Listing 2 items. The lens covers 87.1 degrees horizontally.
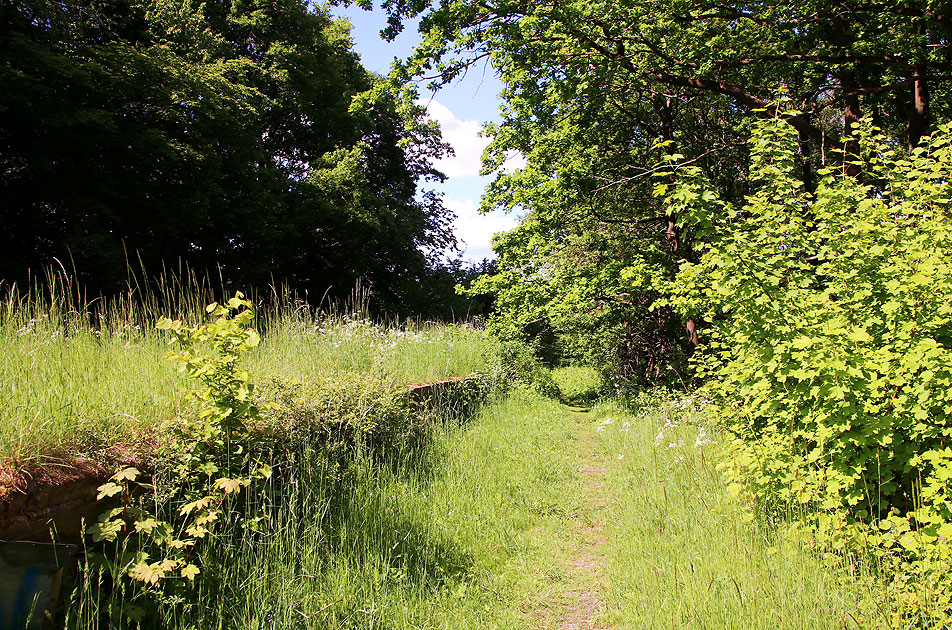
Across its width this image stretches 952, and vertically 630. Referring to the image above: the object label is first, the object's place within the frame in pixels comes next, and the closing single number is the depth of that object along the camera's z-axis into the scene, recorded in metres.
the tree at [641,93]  6.62
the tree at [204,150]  12.80
